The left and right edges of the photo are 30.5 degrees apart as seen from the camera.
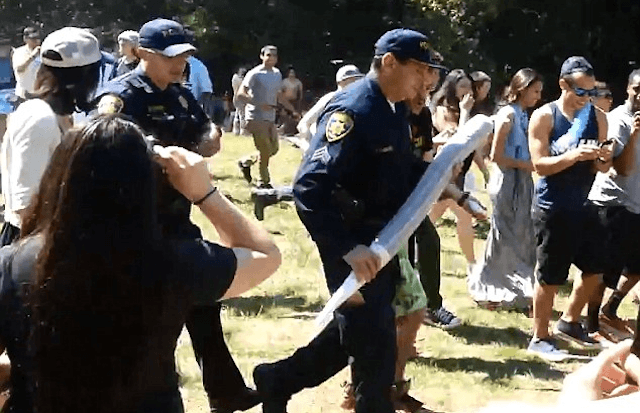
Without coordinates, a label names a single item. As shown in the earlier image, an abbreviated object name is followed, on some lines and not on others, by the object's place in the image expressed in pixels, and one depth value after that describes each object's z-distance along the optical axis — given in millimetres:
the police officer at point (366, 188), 4379
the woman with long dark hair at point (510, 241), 7644
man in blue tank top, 6422
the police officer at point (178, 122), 4773
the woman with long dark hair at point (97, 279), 2289
